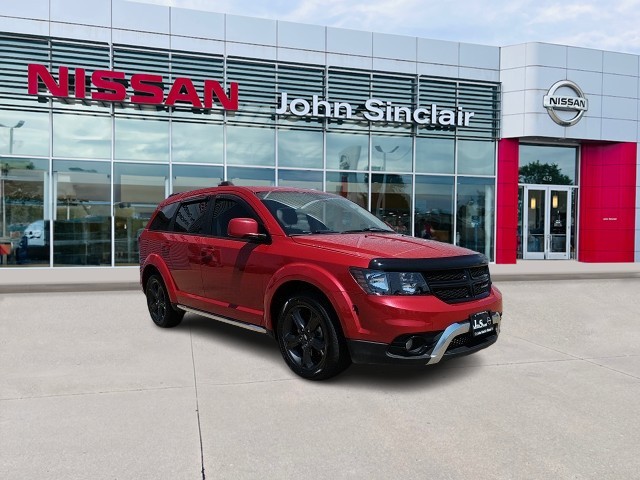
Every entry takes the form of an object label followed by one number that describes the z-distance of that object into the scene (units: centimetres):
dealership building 1405
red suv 409
